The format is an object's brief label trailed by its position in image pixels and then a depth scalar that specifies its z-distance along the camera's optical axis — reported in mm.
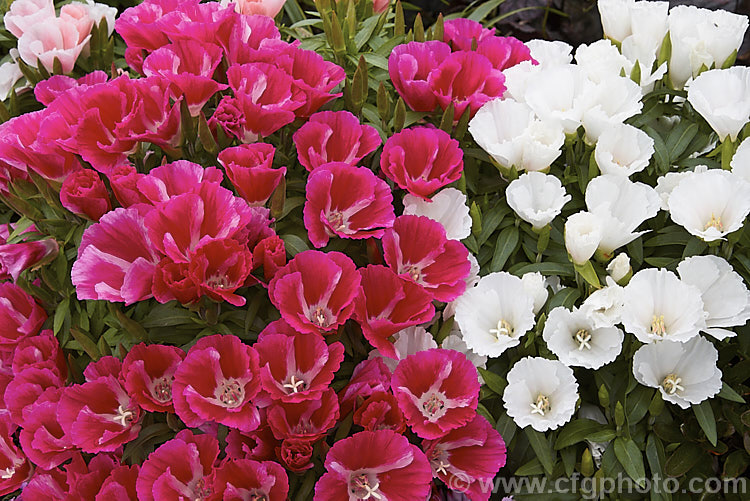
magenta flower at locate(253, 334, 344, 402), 1005
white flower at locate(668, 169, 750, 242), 1086
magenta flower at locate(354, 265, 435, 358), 1055
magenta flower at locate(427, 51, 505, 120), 1259
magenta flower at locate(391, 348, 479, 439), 1029
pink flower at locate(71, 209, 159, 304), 1011
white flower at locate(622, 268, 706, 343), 1021
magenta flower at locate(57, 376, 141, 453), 1018
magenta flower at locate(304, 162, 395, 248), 1088
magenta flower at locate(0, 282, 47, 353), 1165
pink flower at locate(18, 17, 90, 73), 1341
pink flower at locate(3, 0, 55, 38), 1361
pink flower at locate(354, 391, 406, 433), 1029
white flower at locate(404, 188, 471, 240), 1163
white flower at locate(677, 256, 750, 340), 1038
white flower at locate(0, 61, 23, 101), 1440
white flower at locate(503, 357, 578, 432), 1040
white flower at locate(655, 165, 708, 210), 1157
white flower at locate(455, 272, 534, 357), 1076
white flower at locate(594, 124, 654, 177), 1161
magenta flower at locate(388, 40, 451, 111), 1243
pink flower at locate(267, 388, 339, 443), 1007
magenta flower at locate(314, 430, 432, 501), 998
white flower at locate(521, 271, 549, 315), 1104
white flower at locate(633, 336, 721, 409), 1046
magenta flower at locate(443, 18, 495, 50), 1422
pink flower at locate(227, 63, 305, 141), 1131
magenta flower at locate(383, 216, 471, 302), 1111
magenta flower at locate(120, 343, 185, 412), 1014
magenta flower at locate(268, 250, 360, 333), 1017
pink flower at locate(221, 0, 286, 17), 1394
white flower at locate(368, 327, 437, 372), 1126
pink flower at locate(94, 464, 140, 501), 1029
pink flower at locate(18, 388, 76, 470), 1053
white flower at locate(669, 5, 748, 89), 1308
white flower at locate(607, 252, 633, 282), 1090
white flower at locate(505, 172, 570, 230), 1133
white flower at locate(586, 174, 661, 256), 1091
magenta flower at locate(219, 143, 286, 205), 1062
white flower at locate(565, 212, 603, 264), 1072
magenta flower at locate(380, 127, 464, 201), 1163
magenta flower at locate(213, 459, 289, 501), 995
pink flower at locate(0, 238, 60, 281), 1121
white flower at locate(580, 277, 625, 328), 1050
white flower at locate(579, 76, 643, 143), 1199
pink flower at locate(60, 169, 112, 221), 1095
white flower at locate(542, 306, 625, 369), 1048
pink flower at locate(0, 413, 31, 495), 1142
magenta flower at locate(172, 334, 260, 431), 982
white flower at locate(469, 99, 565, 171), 1177
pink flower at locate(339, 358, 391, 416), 1065
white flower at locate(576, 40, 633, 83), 1290
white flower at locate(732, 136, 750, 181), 1135
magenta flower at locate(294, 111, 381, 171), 1150
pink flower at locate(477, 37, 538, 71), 1371
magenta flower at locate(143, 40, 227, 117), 1157
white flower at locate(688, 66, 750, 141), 1181
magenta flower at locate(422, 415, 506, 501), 1062
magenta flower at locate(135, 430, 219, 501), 995
